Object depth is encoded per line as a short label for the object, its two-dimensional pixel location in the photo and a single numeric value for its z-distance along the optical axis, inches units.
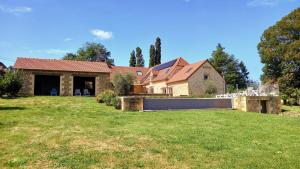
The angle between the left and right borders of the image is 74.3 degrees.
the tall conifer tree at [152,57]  1971.8
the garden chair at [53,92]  1025.4
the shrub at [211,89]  1123.3
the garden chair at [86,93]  1091.8
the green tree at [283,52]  1279.4
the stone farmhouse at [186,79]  1118.0
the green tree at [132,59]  2176.9
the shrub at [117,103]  568.2
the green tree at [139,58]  2179.7
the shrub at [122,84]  1012.2
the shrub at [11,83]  741.8
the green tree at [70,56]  2246.5
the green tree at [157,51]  1988.7
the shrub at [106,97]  621.4
